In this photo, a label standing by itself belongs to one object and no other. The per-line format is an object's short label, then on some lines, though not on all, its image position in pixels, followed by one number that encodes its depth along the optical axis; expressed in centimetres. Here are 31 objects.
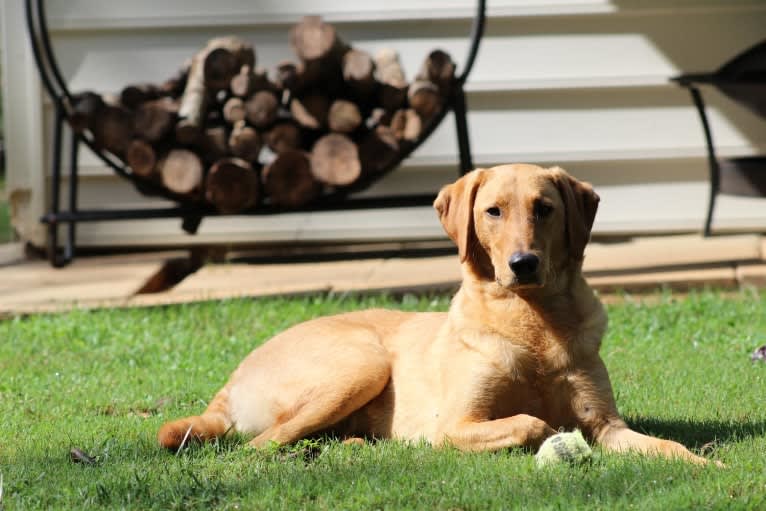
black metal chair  1374
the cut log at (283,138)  1379
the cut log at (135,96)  1447
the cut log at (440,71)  1377
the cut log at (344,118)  1371
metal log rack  1373
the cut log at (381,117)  1406
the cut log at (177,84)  1493
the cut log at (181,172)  1352
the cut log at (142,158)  1358
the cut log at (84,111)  1376
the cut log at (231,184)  1341
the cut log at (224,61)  1392
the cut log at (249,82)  1398
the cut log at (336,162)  1346
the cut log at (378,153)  1358
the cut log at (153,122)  1376
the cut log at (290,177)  1348
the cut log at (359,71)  1381
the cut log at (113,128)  1381
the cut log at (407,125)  1381
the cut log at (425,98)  1368
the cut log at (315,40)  1371
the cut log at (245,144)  1372
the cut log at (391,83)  1397
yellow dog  749
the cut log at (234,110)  1400
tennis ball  685
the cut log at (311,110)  1384
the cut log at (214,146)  1389
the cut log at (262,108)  1384
